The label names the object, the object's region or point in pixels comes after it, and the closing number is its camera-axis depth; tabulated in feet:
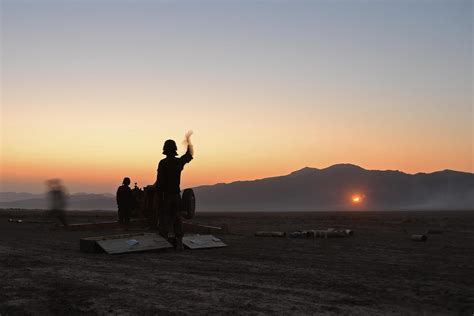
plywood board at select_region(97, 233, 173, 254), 36.37
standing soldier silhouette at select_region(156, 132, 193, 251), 38.83
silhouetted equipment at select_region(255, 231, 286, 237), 56.44
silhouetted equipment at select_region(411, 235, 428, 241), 49.39
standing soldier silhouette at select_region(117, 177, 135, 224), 68.18
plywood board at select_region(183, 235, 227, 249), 40.88
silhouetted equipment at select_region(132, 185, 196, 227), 44.98
